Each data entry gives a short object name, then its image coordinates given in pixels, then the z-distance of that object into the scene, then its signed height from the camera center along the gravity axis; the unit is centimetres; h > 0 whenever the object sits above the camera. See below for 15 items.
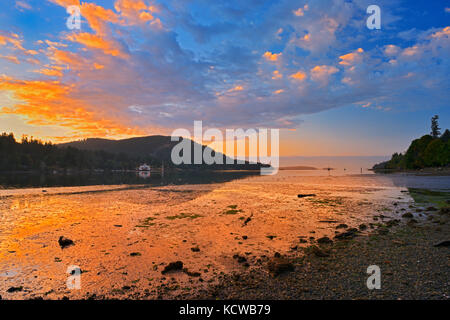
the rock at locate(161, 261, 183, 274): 1008 -457
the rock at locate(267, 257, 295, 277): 933 -428
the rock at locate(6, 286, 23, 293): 847 -467
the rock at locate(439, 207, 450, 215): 2066 -439
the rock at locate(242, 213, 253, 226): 1922 -501
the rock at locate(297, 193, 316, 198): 3678 -535
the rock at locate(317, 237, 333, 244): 1355 -459
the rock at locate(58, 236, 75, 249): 1361 -472
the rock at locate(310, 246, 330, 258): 1115 -440
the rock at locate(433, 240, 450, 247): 1176 -415
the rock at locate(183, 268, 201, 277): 961 -463
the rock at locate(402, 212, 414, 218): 1983 -455
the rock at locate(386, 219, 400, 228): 1702 -458
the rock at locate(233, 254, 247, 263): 1107 -466
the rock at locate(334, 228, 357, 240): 1438 -462
